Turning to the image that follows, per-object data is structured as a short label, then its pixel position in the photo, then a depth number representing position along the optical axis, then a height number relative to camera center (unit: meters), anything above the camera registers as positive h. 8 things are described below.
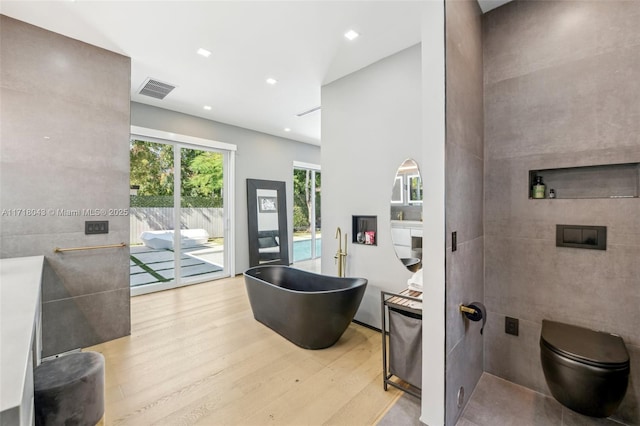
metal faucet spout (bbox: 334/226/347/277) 3.19 -0.51
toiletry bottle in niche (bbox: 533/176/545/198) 1.95 +0.17
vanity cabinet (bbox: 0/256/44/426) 0.53 -0.36
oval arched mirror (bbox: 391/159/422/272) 2.60 -0.02
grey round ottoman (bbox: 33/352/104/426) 1.08 -0.73
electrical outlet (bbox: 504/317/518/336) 2.05 -0.87
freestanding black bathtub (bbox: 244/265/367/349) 2.44 -0.91
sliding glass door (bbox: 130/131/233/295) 4.12 +0.01
